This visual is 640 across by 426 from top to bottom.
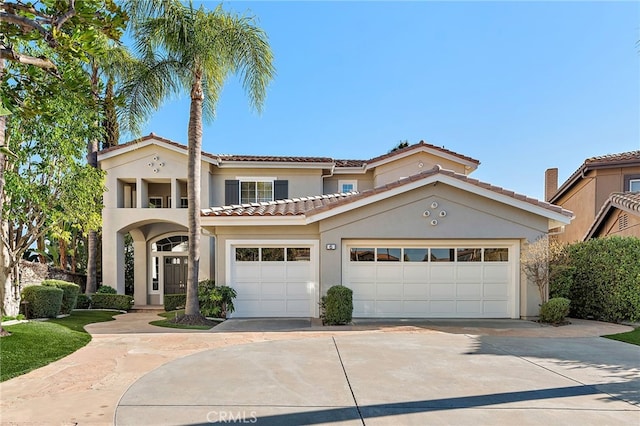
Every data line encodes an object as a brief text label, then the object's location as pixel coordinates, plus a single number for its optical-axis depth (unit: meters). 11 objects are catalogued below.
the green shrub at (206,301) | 12.16
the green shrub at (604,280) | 11.48
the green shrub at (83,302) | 16.84
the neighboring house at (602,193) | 15.12
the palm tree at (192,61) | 11.07
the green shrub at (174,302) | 16.88
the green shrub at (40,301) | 12.45
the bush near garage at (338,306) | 11.10
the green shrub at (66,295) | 14.02
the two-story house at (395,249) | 12.02
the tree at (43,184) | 10.74
